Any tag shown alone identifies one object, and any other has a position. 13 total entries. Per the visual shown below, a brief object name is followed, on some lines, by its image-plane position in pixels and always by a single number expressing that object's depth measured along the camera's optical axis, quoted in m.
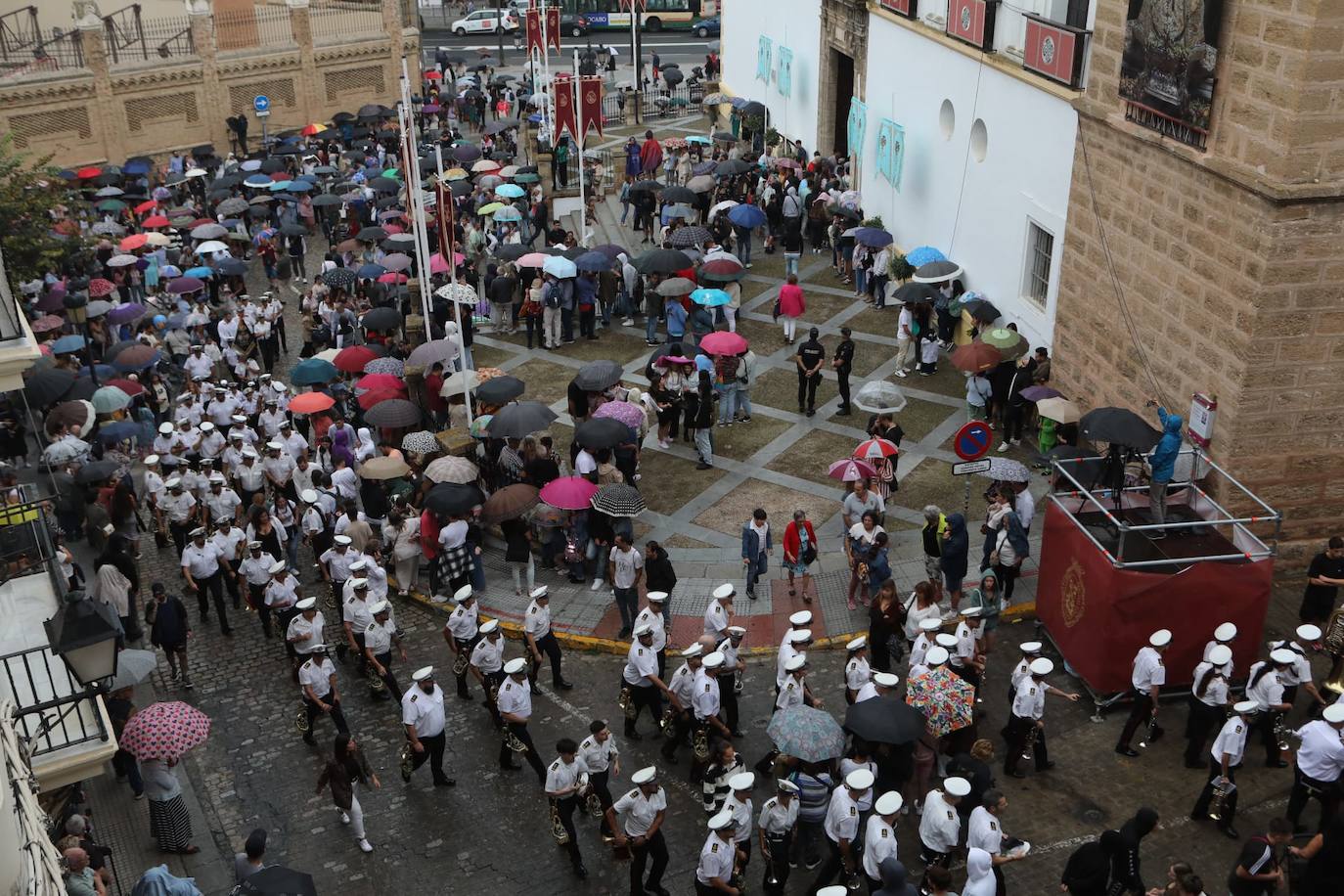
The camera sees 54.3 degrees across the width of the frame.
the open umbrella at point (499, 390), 20.06
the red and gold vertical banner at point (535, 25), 35.91
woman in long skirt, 12.77
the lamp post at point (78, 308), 22.06
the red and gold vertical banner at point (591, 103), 27.83
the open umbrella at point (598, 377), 20.17
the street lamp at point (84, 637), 9.84
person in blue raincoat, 15.46
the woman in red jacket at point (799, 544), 16.48
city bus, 61.53
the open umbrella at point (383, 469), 18.42
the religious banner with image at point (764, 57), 38.28
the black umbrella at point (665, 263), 24.50
